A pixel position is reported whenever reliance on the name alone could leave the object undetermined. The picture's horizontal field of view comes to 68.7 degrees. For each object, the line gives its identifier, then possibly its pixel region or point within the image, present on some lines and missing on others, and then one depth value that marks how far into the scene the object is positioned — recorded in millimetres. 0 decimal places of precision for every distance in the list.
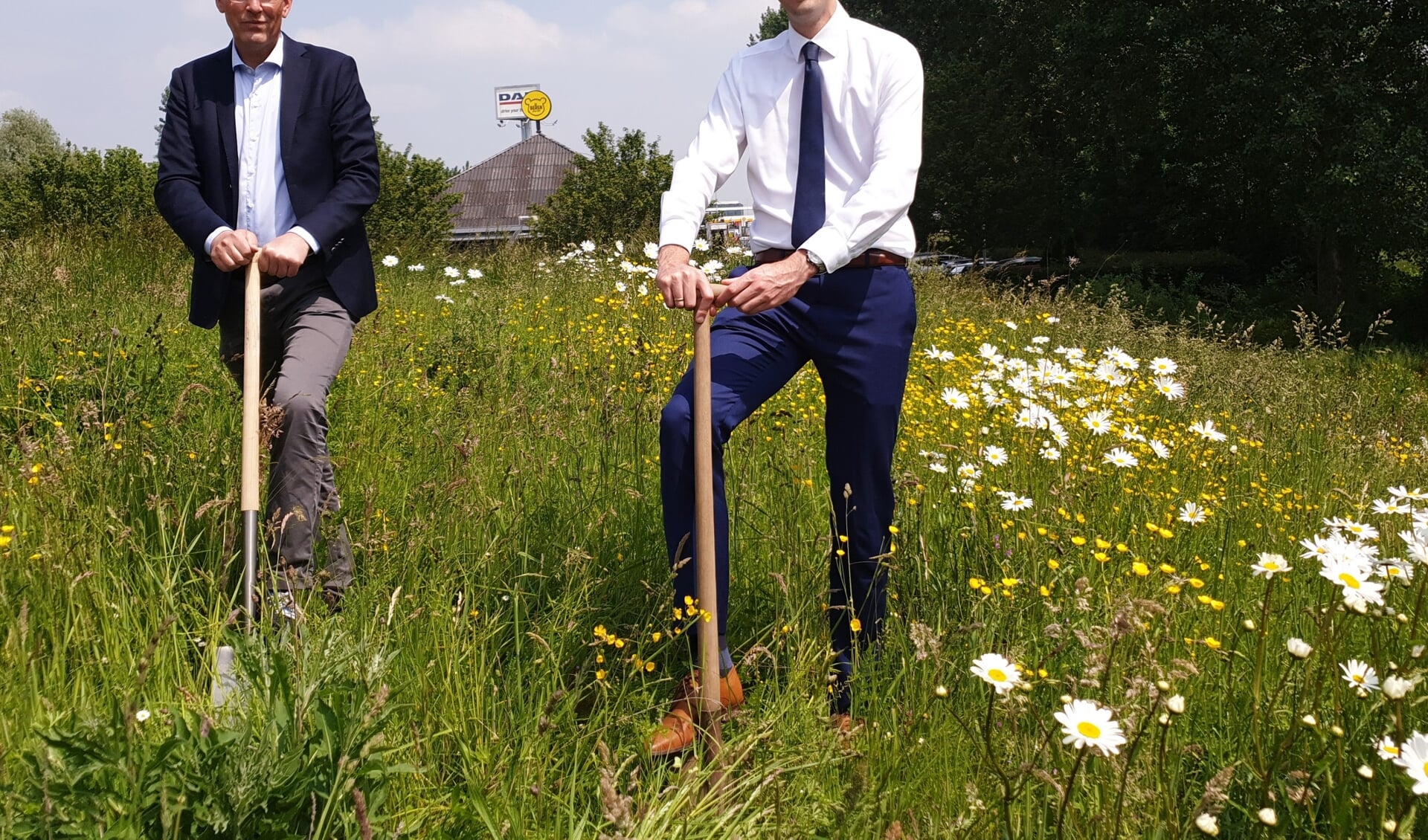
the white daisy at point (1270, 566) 1979
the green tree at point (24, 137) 72562
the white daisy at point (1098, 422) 3744
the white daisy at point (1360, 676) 1869
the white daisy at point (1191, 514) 3080
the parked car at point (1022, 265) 26156
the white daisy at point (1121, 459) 3488
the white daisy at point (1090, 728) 1591
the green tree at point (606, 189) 30844
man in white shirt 2787
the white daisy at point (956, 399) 3850
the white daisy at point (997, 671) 1692
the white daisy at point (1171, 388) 4164
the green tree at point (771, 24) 42700
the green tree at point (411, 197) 27484
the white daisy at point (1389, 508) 2383
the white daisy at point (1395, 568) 1959
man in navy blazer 3318
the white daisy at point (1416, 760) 1514
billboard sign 84438
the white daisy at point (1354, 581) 1847
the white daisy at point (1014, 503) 3234
